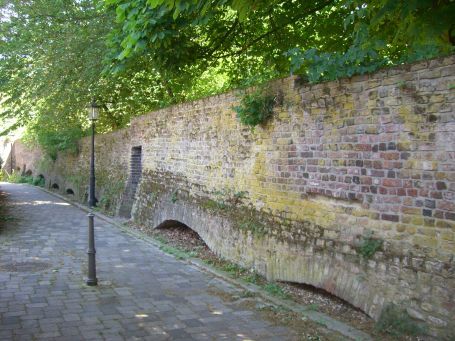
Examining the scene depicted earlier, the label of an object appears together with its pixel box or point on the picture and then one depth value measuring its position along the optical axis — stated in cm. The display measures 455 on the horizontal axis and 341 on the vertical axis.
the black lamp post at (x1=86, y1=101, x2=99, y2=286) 734
